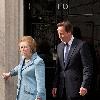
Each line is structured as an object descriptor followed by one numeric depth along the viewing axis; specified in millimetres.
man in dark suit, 5109
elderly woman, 4910
